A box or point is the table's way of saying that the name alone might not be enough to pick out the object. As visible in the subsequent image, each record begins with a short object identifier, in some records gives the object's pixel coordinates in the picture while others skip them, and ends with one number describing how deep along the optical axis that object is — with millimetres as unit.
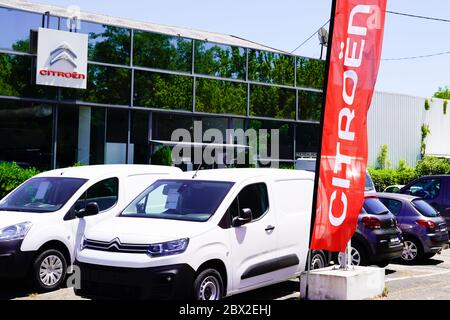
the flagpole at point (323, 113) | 7605
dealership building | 17906
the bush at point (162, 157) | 20438
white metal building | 30828
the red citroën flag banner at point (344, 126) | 7676
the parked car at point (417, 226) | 12078
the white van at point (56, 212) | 8531
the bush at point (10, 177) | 15383
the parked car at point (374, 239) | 10352
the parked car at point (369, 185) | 16572
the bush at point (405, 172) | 28266
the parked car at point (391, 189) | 21578
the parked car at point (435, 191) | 15055
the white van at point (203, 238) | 6867
